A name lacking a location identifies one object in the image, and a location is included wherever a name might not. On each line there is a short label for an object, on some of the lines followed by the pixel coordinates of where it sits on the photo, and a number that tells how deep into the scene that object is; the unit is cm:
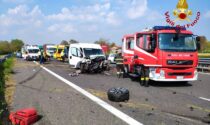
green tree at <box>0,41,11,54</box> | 6922
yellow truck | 2599
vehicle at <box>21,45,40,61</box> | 2740
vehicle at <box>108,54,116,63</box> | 2236
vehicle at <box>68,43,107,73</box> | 1224
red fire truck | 770
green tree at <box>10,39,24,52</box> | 7590
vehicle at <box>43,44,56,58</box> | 3156
